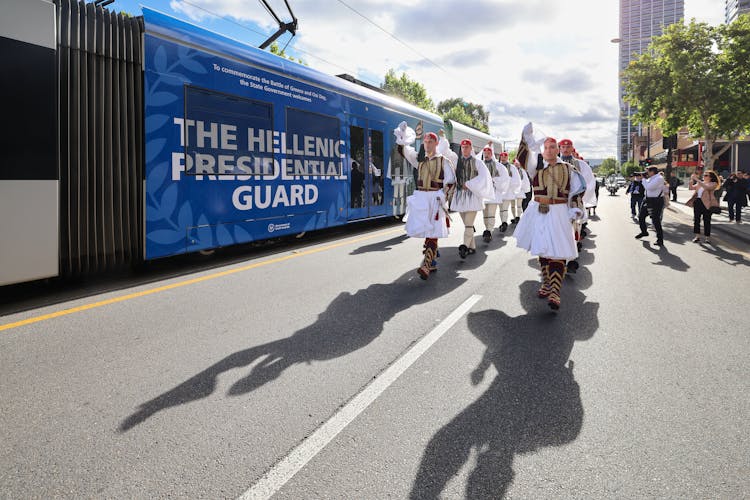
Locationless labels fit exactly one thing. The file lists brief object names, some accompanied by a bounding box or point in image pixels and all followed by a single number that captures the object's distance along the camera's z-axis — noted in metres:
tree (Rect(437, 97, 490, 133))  75.79
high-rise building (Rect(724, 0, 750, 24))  107.14
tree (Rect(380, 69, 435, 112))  56.84
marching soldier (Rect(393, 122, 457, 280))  7.39
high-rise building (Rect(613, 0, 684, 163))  177.40
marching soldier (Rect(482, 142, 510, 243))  11.31
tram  5.24
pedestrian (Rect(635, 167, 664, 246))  11.57
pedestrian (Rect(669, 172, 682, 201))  30.12
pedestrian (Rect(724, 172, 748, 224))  17.05
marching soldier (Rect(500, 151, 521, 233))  13.27
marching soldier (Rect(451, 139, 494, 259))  9.07
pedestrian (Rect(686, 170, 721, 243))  11.80
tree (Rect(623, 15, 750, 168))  20.12
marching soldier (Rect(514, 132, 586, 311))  5.66
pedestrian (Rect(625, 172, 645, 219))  17.58
